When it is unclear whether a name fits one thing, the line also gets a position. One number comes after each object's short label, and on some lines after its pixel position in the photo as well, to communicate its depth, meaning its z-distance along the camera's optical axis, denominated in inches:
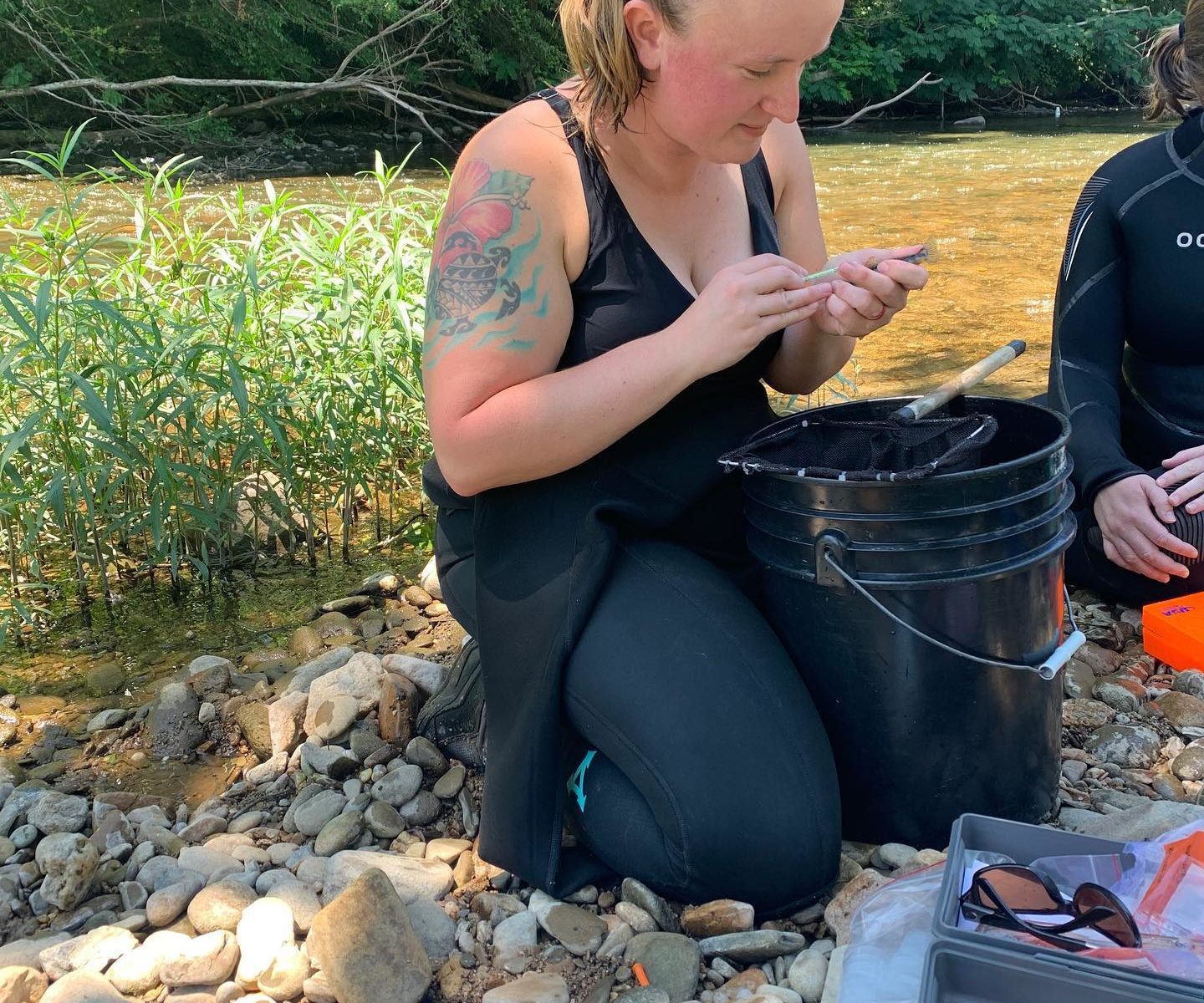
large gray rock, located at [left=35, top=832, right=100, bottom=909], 70.6
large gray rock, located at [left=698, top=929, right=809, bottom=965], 63.4
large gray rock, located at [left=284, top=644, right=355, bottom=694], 94.8
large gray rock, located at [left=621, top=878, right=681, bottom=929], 66.9
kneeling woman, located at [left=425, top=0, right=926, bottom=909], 66.5
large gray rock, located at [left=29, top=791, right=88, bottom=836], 78.7
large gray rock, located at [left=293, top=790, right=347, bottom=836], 78.5
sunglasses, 50.5
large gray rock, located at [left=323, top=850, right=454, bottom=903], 70.3
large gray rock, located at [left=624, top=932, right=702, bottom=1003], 61.4
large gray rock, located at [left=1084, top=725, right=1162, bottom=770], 82.4
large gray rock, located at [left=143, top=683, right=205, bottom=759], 90.7
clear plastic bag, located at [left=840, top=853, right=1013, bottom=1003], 56.3
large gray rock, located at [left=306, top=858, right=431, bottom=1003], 60.1
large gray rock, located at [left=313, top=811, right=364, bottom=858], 75.9
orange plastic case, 92.9
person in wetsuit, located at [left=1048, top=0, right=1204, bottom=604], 96.5
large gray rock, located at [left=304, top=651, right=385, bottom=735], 88.9
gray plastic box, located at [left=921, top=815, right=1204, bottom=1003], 46.4
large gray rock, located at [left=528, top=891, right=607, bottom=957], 65.2
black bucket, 64.4
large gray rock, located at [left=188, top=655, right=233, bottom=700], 96.1
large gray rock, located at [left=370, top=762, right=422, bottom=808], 80.4
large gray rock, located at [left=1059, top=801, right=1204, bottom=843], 67.9
